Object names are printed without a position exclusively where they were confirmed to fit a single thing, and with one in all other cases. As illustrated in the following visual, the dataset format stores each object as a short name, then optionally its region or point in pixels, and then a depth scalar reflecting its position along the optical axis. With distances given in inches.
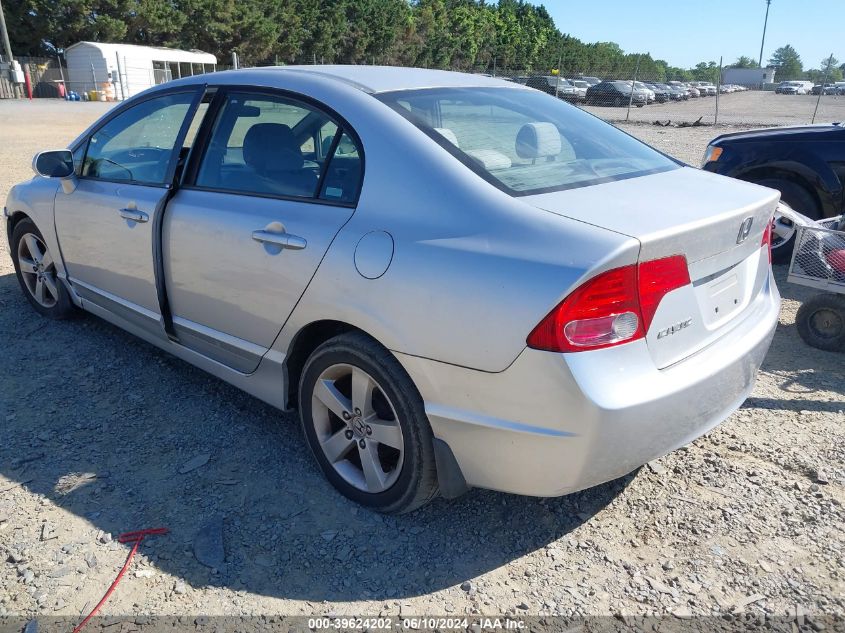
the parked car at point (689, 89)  2067.7
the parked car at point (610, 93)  1388.3
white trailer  1558.8
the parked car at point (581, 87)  1522.1
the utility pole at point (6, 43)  1416.0
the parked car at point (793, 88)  2556.6
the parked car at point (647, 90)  1550.4
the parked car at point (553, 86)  1269.7
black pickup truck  227.0
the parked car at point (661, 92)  1776.6
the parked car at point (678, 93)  1919.0
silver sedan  83.1
